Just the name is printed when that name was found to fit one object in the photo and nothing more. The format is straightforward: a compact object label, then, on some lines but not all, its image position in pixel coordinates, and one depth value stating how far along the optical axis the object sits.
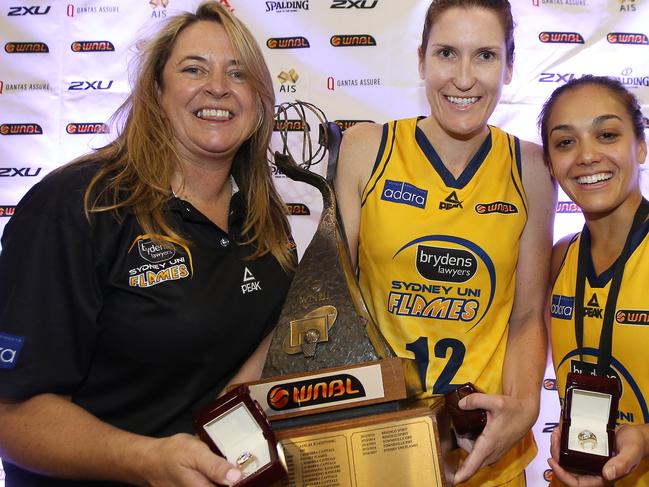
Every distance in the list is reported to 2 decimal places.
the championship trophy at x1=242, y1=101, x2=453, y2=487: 1.31
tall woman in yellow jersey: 1.74
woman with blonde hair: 1.38
